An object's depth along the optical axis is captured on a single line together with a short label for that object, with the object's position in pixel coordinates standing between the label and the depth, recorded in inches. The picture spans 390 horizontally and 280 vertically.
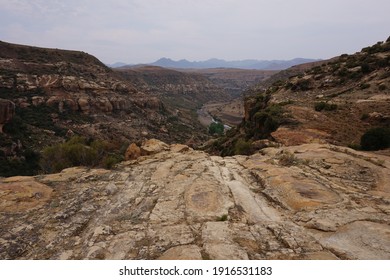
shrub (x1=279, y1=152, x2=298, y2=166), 558.3
